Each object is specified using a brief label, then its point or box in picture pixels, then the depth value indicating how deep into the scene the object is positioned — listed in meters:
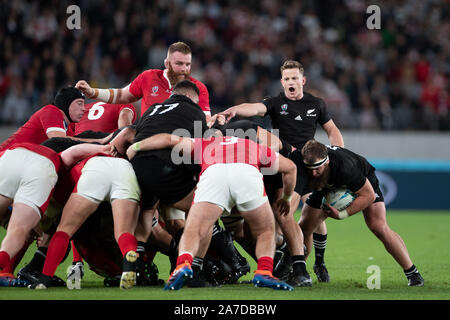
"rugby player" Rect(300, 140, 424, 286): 12.81
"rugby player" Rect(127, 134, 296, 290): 11.45
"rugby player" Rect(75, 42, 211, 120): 15.89
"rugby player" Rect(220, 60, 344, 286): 16.02
